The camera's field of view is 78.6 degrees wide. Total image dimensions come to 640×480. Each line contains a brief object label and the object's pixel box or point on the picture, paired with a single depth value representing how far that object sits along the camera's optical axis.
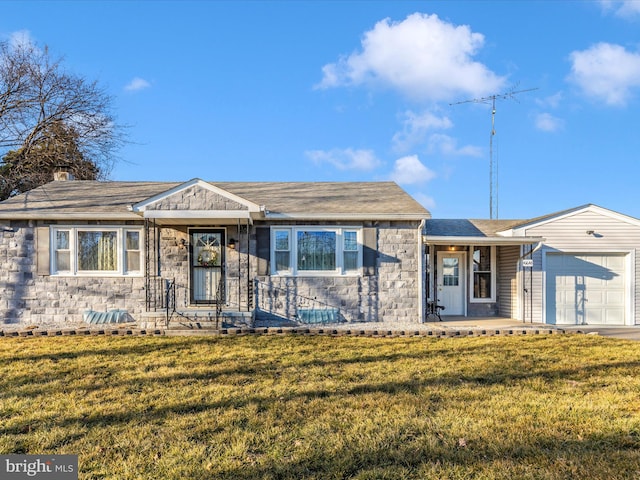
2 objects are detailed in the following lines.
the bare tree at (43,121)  17.14
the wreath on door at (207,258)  10.36
